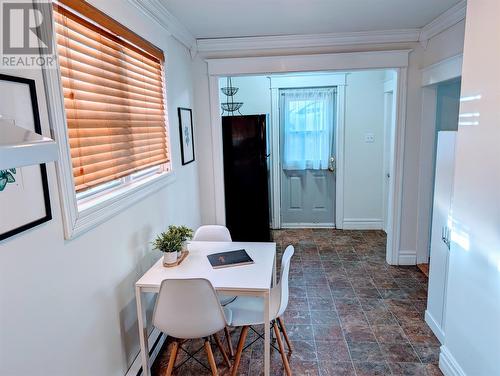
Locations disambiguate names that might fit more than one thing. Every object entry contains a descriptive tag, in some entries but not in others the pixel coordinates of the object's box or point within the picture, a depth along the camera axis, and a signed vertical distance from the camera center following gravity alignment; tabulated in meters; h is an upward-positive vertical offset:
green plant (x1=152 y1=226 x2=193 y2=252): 2.07 -0.67
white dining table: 1.80 -0.82
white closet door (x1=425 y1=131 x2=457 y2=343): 2.30 -0.76
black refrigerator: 3.89 -0.54
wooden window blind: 1.51 +0.22
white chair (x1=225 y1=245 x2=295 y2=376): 1.97 -1.11
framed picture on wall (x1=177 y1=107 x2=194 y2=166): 3.07 -0.01
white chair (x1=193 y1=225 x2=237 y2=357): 2.64 -0.81
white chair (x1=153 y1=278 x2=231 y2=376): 1.68 -0.91
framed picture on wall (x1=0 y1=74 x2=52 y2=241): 1.09 -0.16
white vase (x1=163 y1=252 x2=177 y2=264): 2.06 -0.76
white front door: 4.77 -0.39
